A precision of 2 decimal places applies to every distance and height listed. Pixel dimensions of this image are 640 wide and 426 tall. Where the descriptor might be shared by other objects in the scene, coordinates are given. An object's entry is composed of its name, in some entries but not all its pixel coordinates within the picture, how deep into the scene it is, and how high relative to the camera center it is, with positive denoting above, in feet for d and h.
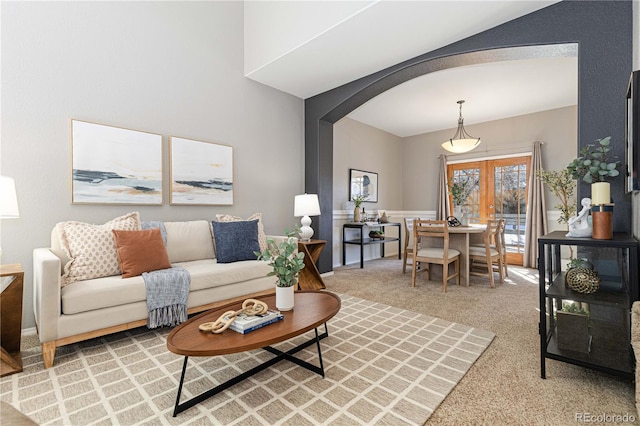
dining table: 12.55 -1.32
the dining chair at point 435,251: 12.03 -1.64
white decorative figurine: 5.95 -0.24
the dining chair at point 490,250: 12.75 -1.68
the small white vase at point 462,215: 14.02 -0.13
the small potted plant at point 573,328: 5.92 -2.34
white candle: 5.71 +0.36
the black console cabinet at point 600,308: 5.23 -1.90
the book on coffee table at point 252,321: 5.15 -1.91
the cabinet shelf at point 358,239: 16.66 -1.61
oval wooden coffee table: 4.58 -2.02
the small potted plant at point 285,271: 5.94 -1.15
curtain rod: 17.17 +3.62
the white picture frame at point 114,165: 8.75 +1.49
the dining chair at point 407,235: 14.48 -1.08
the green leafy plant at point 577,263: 6.08 -1.04
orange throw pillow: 7.84 -1.03
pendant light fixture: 15.21 +3.47
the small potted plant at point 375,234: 18.06 -1.29
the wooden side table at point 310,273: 12.32 -2.50
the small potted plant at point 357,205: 17.79 +0.45
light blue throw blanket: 7.54 -2.11
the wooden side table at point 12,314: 6.44 -2.16
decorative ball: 5.70 -1.31
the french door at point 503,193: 17.63 +1.16
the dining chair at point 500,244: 13.47 -1.49
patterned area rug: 4.71 -3.13
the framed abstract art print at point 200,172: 10.73 +1.53
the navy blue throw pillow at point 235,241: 9.86 -0.93
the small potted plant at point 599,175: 5.55 +0.76
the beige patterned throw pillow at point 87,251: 7.41 -0.96
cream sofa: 6.22 -1.93
